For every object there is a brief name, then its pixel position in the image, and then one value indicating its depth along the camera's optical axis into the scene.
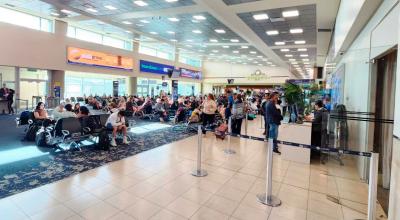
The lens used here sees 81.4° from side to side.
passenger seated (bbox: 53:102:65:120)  6.29
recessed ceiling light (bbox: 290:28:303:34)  9.81
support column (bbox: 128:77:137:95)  17.98
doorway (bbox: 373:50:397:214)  3.15
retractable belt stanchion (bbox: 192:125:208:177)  4.23
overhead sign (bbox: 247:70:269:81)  27.41
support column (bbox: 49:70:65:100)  12.98
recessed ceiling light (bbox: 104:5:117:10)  8.33
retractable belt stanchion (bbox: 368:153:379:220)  2.51
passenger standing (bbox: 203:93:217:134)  7.72
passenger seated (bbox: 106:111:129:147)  6.24
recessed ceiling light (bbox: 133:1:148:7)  7.72
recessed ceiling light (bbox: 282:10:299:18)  7.78
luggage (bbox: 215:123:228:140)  7.45
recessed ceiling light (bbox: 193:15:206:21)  8.93
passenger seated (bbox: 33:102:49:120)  6.73
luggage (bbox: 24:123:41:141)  6.46
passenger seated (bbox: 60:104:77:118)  5.98
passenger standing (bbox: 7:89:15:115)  11.42
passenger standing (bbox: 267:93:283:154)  6.00
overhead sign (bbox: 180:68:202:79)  24.24
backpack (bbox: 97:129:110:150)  5.77
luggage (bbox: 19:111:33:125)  6.95
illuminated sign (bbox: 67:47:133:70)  13.46
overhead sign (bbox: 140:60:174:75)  18.60
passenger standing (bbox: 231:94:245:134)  7.78
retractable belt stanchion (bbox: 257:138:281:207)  3.29
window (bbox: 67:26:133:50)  13.77
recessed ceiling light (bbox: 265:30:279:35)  10.28
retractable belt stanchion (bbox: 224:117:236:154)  5.86
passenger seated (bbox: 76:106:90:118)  6.24
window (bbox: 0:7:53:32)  10.65
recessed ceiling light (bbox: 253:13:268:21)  8.22
